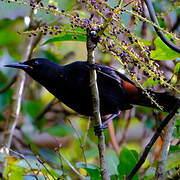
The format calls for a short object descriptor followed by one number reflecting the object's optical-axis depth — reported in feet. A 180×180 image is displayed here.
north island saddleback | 19.49
